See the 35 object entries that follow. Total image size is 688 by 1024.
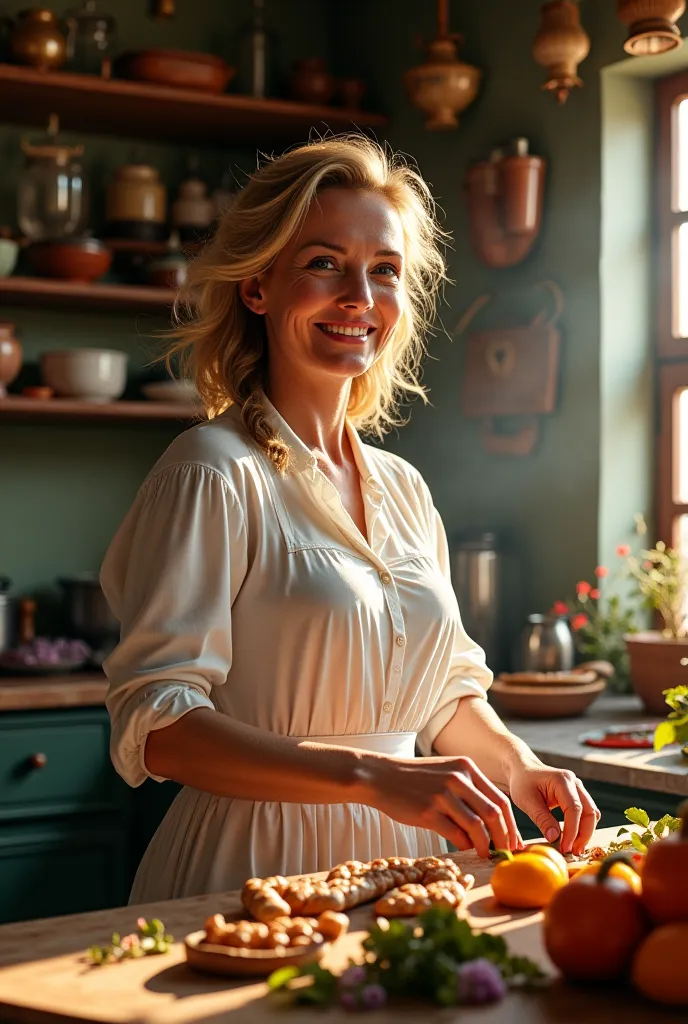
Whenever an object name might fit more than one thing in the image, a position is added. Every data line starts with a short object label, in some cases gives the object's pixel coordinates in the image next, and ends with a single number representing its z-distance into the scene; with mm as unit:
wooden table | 1005
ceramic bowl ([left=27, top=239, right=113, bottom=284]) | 3699
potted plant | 2824
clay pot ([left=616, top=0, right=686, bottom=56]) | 2664
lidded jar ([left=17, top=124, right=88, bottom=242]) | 3732
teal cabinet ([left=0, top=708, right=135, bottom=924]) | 3148
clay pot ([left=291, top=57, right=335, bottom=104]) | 3939
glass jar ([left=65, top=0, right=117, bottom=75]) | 3754
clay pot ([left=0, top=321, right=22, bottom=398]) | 3627
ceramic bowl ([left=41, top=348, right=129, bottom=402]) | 3699
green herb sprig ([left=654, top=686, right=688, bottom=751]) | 1442
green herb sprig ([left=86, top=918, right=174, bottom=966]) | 1146
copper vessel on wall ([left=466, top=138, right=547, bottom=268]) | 3420
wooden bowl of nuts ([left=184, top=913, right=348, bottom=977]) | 1097
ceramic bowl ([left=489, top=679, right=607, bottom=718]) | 2918
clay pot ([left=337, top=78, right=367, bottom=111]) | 3984
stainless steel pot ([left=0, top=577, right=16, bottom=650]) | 3621
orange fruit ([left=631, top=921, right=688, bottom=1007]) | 1003
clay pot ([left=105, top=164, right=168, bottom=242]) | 3916
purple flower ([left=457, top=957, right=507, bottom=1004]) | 1018
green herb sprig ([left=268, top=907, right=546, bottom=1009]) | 1023
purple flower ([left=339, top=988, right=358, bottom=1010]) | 1007
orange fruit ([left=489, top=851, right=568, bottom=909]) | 1309
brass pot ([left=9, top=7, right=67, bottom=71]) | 3629
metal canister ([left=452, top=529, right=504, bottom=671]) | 3447
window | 3359
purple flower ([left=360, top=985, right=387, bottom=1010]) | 1007
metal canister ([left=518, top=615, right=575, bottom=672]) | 3131
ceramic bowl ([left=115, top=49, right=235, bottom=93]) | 3729
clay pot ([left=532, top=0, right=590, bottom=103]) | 3186
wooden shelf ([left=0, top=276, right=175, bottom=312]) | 3639
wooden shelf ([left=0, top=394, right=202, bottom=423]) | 3604
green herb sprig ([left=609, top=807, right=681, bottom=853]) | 1470
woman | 1489
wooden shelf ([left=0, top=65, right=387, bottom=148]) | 3639
